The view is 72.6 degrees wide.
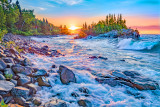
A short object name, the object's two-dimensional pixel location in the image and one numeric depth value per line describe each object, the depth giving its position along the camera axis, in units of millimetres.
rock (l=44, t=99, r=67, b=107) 2990
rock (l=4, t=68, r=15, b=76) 4092
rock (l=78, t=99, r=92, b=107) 3298
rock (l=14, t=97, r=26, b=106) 2971
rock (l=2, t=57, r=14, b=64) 5097
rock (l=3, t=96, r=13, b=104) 2898
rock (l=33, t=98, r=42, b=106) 3144
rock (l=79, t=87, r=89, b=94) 4090
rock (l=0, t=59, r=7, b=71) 4204
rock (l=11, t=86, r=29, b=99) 3129
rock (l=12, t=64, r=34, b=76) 4592
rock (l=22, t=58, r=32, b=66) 5860
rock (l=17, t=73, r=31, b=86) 3750
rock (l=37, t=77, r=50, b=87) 4280
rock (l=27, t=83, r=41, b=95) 3634
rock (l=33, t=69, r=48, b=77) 4834
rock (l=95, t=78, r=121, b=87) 4742
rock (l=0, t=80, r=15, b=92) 3078
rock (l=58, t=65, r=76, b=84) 4790
